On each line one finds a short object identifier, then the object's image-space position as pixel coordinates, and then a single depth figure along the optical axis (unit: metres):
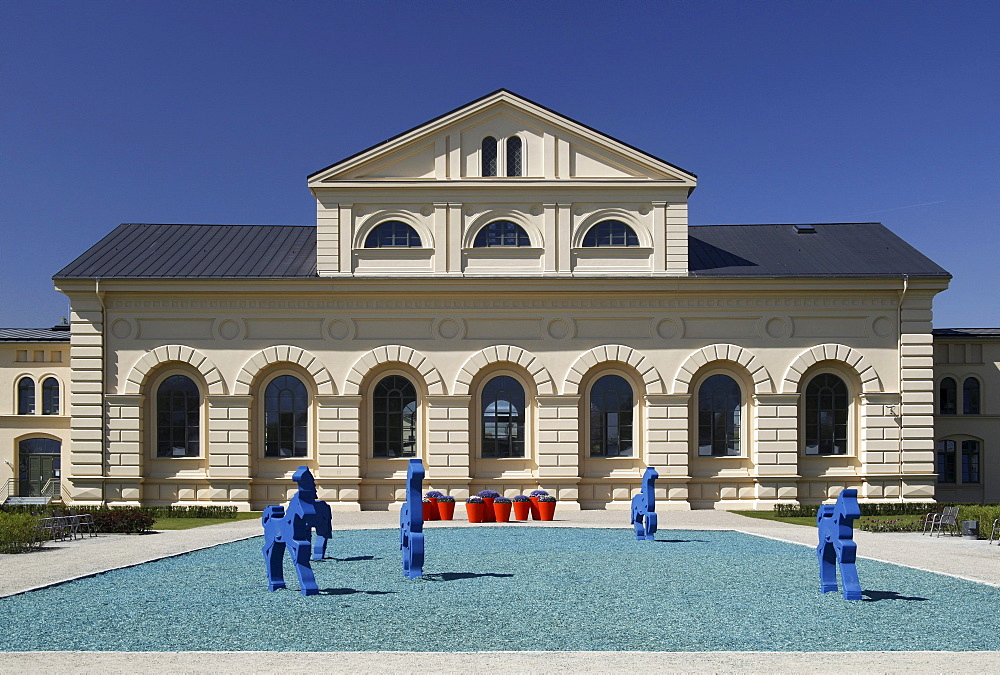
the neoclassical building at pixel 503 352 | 34.66
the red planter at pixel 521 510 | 30.44
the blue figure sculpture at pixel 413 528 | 17.50
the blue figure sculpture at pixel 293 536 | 15.77
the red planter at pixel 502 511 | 29.70
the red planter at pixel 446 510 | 31.00
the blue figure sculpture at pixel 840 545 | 15.18
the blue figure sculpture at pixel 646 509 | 24.53
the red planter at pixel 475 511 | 29.64
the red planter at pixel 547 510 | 30.39
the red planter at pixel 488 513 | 29.97
